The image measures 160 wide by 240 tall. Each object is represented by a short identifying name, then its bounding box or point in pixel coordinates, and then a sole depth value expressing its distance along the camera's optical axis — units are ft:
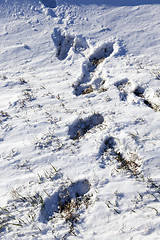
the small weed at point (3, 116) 11.13
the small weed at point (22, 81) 13.76
